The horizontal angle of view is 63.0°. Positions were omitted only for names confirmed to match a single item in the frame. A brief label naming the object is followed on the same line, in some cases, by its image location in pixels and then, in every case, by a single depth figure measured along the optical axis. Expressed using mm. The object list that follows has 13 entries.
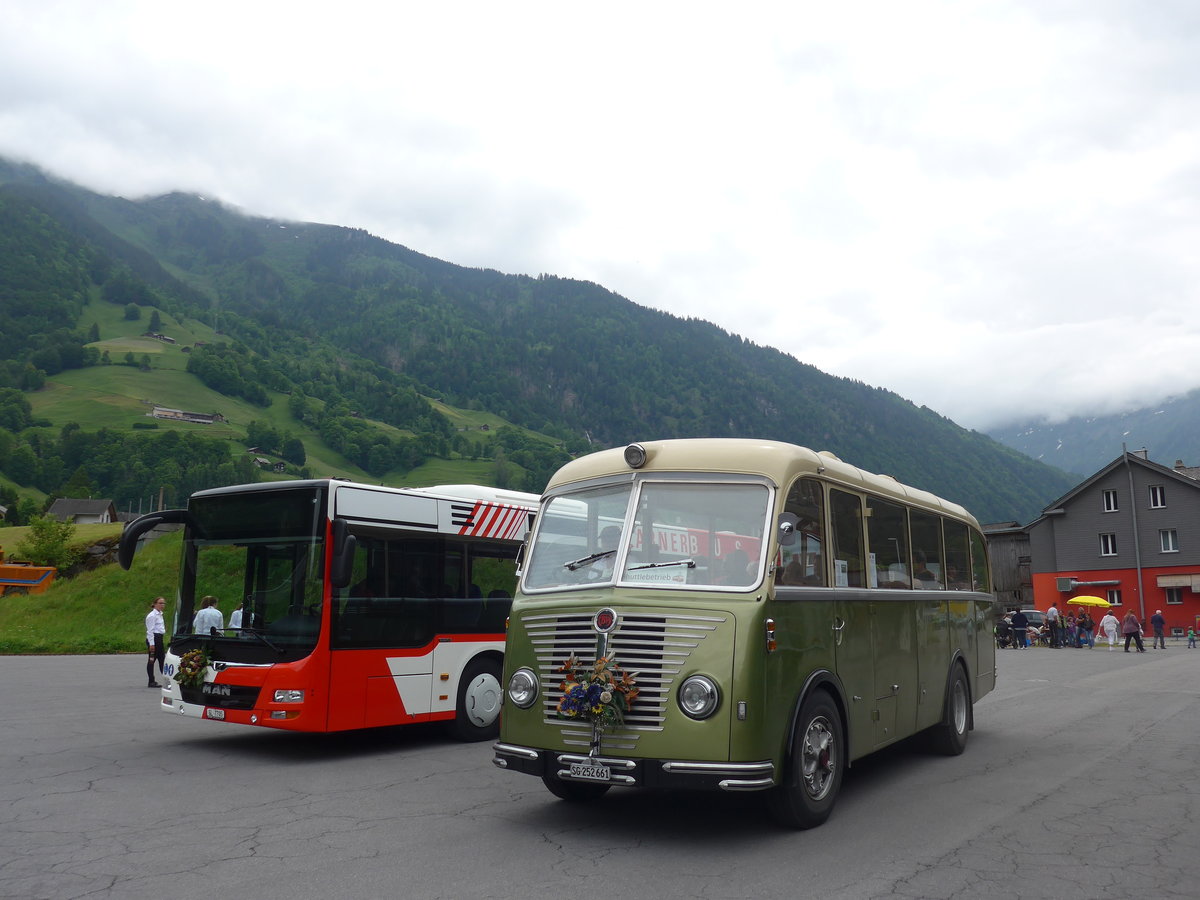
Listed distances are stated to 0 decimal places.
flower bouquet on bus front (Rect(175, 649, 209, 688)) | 10633
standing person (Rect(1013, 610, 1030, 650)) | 42219
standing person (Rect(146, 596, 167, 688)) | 19875
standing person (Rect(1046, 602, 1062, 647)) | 42844
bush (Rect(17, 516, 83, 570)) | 47594
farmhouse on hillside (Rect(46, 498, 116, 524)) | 104188
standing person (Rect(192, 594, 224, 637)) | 10867
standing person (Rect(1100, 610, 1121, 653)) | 40031
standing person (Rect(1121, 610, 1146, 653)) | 37097
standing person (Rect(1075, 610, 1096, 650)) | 42875
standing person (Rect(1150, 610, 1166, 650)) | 40362
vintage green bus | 6516
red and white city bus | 10289
